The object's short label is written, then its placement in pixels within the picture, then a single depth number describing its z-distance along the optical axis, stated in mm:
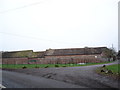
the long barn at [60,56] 39281
